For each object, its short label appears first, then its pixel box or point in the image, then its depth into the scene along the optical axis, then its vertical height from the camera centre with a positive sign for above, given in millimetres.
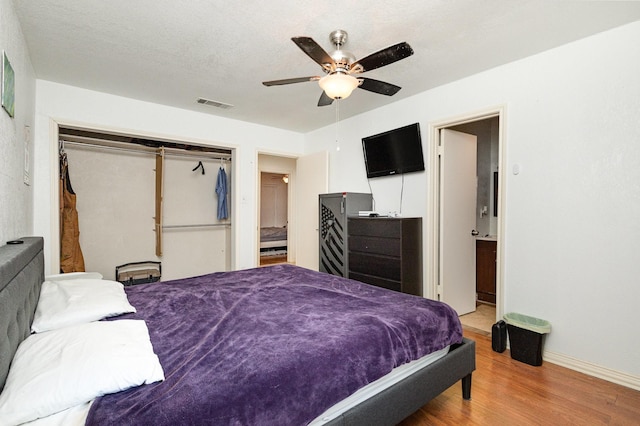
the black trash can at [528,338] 2471 -1024
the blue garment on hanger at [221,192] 5078 +332
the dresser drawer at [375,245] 3273 -365
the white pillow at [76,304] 1438 -486
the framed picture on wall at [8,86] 1587 +694
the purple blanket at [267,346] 1009 -599
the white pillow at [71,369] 889 -522
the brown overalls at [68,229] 3592 -214
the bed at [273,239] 7223 -627
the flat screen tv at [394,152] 3516 +759
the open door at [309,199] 4828 +224
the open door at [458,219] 3455 -62
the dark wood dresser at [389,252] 3250 -440
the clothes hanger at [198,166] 5004 +757
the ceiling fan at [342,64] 1859 +996
